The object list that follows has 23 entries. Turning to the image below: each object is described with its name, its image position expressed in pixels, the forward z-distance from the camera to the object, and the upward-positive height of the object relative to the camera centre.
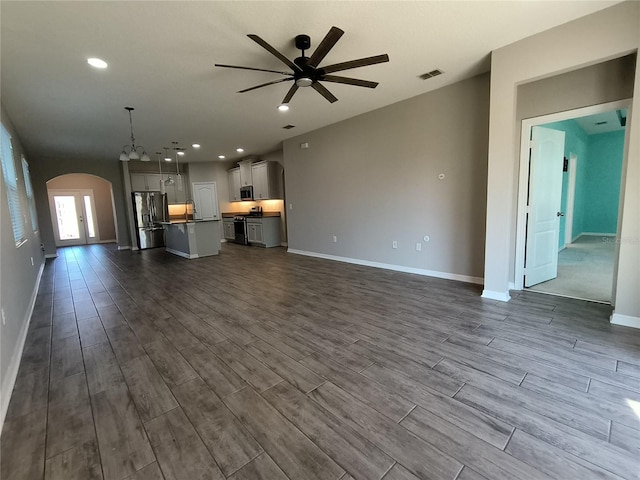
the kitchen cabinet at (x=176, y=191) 9.59 +0.61
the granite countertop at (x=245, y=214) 8.57 -0.28
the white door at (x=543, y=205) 3.59 -0.14
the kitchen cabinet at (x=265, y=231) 8.25 -0.76
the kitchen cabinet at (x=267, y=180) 8.20 +0.76
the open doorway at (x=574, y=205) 3.57 -0.23
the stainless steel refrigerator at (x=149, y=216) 8.57 -0.21
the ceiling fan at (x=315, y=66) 2.35 +1.25
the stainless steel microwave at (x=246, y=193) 8.85 +0.43
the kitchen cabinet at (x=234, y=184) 9.50 +0.79
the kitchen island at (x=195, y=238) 6.75 -0.74
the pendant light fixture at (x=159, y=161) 8.00 +1.56
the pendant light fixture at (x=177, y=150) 7.00 +1.59
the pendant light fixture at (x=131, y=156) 4.38 +0.90
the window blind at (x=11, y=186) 3.19 +0.36
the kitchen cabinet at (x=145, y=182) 8.96 +0.91
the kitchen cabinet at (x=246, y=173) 8.82 +1.06
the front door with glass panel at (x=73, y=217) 10.10 -0.14
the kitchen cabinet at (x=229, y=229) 9.66 -0.78
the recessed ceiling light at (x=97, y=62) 2.93 +1.59
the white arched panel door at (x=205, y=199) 9.77 +0.29
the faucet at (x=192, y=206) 9.67 +0.07
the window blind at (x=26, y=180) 5.62 +0.73
